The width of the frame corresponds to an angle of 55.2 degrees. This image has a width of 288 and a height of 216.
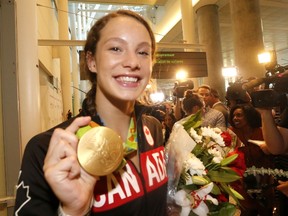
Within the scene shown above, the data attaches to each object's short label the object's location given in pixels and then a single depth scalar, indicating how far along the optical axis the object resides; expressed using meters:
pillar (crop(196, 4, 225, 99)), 9.13
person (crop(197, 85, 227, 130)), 3.48
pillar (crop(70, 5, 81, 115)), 12.28
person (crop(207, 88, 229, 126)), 3.90
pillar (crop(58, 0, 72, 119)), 7.82
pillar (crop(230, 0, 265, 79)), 7.45
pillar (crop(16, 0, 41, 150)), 1.65
